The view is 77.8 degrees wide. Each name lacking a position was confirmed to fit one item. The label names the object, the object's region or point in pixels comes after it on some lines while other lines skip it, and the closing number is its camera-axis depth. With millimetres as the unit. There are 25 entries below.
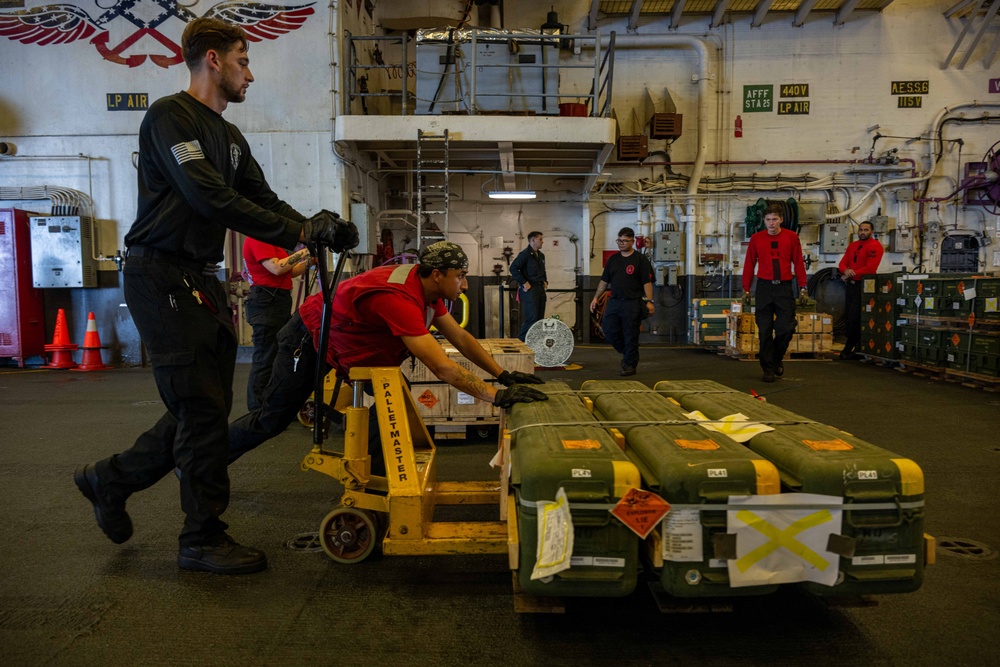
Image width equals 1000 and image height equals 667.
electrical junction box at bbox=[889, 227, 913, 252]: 13047
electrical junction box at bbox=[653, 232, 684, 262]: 12906
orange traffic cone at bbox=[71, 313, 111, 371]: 9578
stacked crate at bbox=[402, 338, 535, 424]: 4750
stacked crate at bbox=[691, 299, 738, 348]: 11547
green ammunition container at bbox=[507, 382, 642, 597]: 1854
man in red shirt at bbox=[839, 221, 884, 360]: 9859
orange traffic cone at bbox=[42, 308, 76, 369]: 9547
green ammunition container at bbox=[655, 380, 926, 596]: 1851
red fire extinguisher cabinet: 9391
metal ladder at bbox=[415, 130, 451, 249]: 12195
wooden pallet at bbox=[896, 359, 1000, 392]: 6852
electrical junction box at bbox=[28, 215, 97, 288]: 9469
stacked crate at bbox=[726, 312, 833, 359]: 10078
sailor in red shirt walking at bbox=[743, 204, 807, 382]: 7234
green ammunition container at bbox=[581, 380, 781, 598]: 1845
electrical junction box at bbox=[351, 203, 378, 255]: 10031
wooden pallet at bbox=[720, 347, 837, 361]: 10164
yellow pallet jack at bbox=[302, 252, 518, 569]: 2465
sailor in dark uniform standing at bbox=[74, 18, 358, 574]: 2375
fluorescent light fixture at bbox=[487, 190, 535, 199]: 11562
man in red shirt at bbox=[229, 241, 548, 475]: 2686
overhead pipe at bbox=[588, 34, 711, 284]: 12744
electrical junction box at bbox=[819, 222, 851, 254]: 12828
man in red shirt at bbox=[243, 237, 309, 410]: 4766
